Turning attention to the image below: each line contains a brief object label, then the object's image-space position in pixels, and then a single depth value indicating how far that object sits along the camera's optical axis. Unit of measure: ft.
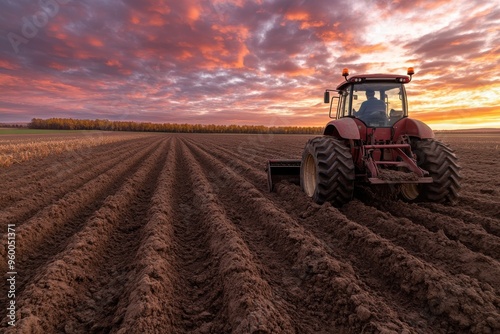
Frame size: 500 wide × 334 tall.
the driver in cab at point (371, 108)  19.80
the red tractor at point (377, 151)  17.04
